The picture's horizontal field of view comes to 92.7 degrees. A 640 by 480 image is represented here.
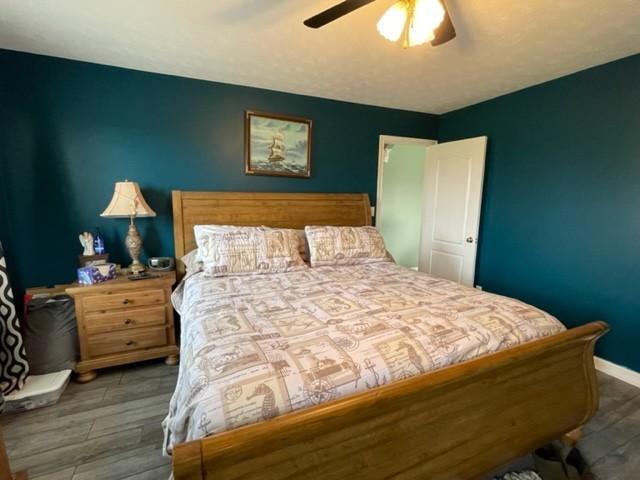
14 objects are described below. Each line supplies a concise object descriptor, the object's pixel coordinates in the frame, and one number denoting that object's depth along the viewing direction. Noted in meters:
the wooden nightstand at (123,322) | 2.17
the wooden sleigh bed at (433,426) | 0.83
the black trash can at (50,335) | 2.10
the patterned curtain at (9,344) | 1.89
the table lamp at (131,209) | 2.35
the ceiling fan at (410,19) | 1.32
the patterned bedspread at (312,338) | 0.98
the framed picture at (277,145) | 2.97
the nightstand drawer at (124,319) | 2.18
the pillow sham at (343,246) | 2.67
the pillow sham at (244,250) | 2.31
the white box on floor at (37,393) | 1.88
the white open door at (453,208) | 3.23
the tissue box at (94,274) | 2.18
